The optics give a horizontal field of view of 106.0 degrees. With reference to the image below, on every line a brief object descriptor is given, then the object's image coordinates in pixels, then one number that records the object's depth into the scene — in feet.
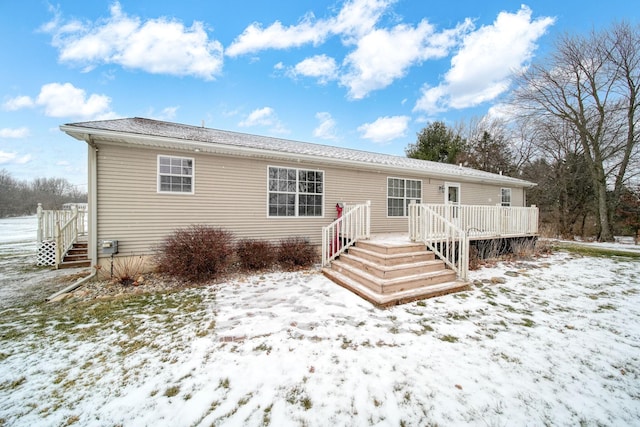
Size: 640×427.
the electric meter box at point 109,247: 17.91
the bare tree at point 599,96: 38.17
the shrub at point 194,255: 16.94
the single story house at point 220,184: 18.19
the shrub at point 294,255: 21.22
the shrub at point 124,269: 17.43
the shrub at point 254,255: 20.20
